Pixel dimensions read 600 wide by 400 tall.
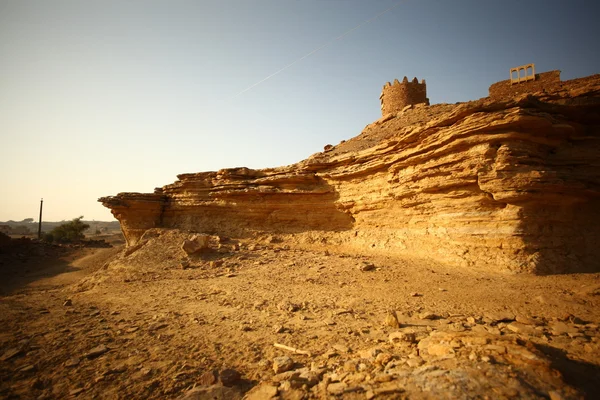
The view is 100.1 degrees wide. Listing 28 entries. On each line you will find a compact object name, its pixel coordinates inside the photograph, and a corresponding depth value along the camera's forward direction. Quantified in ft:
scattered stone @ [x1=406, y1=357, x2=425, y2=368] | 9.78
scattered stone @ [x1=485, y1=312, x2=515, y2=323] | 14.85
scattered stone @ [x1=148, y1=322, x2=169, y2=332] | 16.34
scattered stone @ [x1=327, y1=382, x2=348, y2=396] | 9.09
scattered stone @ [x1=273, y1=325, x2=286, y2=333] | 15.21
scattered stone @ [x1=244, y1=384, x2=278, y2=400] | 9.47
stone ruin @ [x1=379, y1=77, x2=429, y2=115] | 67.46
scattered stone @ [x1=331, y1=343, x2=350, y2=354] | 12.29
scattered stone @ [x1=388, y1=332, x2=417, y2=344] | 12.24
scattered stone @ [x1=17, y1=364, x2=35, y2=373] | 12.14
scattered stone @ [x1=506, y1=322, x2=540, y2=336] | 12.87
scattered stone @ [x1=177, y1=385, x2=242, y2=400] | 9.84
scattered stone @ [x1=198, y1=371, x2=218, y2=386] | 10.62
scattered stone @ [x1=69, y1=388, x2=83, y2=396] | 10.61
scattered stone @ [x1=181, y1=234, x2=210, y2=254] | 38.82
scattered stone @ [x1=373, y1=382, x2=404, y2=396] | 8.41
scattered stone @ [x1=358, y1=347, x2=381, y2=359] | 11.30
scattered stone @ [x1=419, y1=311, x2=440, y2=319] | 15.72
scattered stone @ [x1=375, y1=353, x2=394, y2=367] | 10.50
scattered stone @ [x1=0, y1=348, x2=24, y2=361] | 13.18
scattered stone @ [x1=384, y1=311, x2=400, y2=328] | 14.79
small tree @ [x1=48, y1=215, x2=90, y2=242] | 117.26
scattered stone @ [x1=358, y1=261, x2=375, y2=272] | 27.68
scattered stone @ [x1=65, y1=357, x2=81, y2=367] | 12.53
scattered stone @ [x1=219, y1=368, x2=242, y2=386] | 10.53
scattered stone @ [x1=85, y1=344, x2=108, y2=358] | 13.25
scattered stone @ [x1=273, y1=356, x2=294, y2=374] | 11.26
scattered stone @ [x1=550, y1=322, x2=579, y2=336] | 12.91
